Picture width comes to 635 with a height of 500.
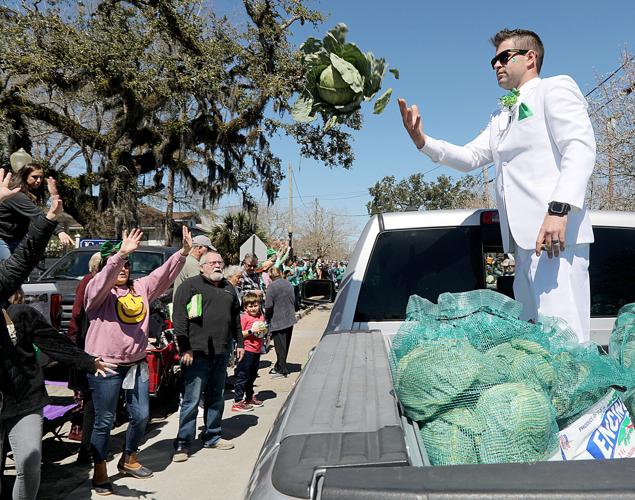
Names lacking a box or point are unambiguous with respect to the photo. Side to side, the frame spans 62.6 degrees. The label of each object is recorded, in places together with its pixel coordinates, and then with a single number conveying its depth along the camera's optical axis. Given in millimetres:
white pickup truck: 982
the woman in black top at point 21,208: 3561
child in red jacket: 7277
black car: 8625
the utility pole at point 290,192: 43275
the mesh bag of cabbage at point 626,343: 1779
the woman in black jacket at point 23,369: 2939
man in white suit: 2184
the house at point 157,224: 26845
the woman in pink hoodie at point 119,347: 4379
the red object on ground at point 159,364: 6160
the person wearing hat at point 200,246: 5816
